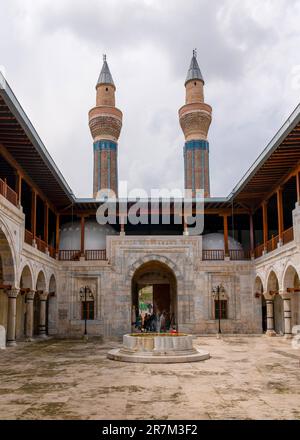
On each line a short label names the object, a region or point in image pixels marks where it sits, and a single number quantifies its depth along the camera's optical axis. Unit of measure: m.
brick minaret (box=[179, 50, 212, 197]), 31.97
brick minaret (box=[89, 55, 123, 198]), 32.75
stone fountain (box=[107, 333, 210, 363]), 12.76
